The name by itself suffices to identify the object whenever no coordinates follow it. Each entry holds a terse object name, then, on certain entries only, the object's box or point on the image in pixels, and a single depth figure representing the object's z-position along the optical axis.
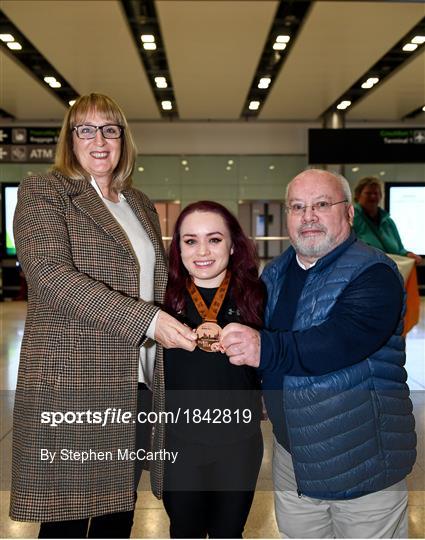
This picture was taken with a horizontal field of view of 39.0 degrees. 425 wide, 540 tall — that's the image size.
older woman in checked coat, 2.05
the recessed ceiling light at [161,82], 12.31
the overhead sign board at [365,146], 8.96
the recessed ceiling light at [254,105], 14.67
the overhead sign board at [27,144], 9.69
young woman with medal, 2.04
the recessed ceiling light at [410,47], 9.61
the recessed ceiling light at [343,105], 14.38
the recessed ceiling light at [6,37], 9.24
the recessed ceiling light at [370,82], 12.15
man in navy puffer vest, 1.81
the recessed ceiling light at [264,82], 12.23
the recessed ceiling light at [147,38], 9.26
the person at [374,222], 5.76
